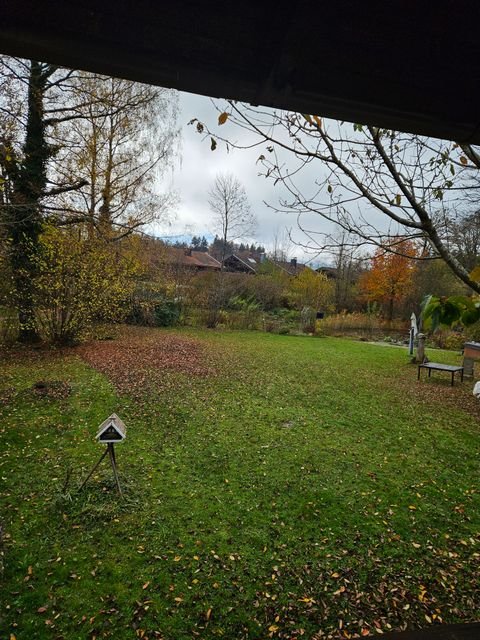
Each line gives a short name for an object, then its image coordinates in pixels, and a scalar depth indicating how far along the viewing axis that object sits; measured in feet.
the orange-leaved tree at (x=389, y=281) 63.41
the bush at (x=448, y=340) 47.11
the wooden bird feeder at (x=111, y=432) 9.80
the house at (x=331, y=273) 69.93
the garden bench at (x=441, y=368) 25.25
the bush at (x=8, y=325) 25.89
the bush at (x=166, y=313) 45.91
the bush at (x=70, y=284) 26.16
